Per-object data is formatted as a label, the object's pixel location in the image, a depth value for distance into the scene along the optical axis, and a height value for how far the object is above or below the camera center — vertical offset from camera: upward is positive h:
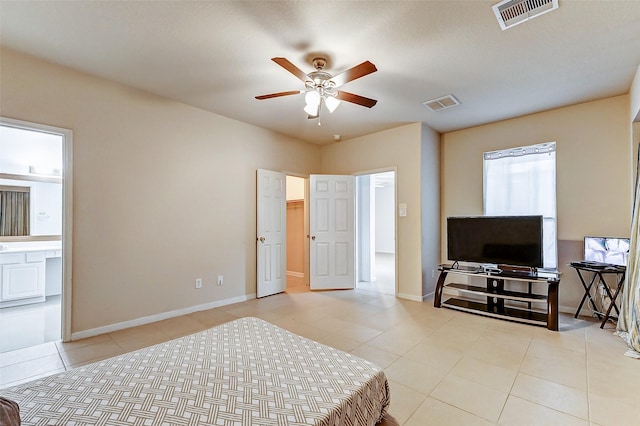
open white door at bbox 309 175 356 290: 5.21 -0.25
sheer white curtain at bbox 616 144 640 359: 2.69 -0.79
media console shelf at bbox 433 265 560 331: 3.29 -1.03
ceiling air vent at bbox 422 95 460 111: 3.59 +1.45
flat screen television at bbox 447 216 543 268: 3.63 -0.31
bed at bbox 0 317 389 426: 1.07 -0.73
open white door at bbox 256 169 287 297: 4.63 -0.29
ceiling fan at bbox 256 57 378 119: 2.53 +1.19
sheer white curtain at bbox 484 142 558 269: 3.93 +0.45
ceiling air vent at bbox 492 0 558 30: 2.03 +1.49
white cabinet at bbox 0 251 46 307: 3.95 -0.88
